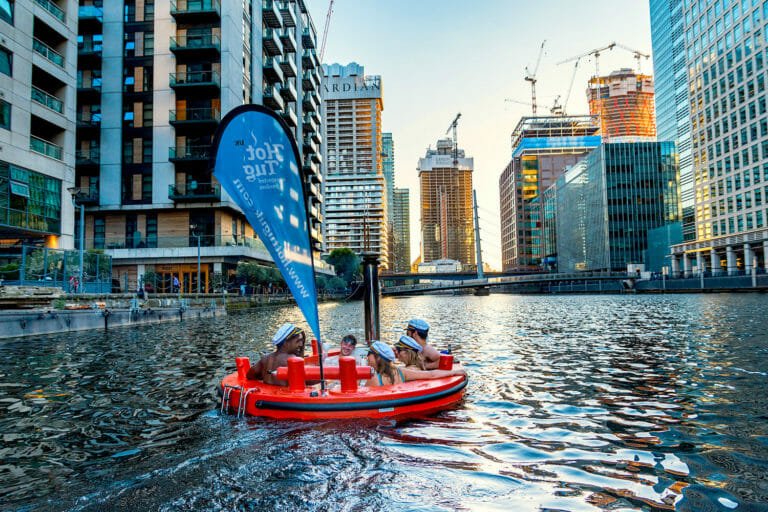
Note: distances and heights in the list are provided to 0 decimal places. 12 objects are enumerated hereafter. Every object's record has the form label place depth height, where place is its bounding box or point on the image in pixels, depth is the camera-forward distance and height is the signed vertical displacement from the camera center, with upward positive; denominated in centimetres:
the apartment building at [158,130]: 4884 +1545
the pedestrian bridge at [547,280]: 8050 -103
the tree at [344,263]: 10753 +364
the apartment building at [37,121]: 2936 +1078
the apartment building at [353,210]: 19050 +2657
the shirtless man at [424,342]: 1009 -134
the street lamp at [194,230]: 4893 +520
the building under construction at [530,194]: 18250 +3033
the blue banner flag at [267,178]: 586 +125
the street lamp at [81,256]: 2719 +162
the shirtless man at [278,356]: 855 -128
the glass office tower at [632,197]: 11050 +1690
